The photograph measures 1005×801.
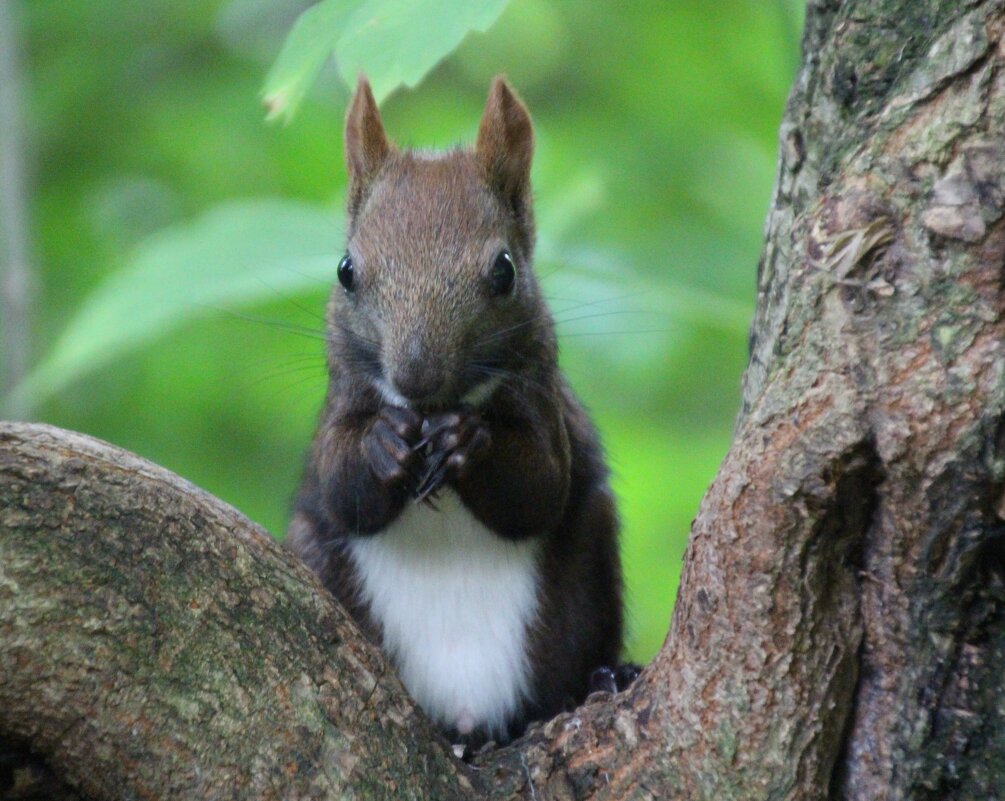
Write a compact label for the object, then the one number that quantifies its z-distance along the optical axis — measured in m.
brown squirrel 2.72
